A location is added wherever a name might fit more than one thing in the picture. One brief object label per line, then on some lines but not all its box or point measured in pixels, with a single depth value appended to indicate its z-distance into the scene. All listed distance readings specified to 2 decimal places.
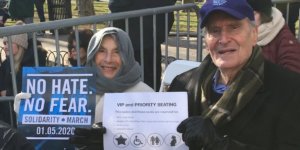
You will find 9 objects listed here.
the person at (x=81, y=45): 4.22
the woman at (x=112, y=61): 2.97
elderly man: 2.06
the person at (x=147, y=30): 4.48
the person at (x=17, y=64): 4.33
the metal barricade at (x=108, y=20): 3.47
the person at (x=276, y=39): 3.10
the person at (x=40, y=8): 13.04
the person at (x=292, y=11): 4.83
